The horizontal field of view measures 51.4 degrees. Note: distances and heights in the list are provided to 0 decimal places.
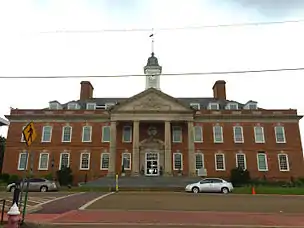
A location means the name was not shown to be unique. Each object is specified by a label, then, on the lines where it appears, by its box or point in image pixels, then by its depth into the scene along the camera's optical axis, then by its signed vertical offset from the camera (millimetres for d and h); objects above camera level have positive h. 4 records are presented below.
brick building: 40031 +5751
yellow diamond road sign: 9062 +1421
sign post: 9060 +1419
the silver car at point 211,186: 25625 -92
